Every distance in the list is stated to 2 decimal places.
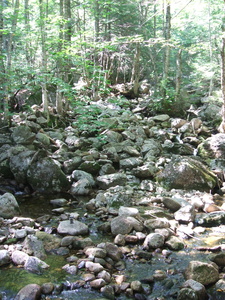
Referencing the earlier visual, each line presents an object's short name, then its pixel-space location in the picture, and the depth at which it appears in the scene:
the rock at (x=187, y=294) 3.00
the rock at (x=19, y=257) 3.68
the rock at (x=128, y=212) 5.14
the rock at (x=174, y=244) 4.26
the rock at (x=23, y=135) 8.38
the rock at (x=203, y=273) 3.33
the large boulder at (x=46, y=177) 6.93
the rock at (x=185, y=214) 5.29
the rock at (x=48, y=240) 4.21
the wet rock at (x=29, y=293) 2.98
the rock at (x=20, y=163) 7.13
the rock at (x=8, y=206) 5.18
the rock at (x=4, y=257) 3.65
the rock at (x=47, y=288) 3.14
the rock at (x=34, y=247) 3.91
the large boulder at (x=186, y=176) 7.21
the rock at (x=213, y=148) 9.57
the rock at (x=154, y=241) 4.26
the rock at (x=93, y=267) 3.53
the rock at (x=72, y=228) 4.68
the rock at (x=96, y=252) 3.85
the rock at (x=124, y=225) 4.69
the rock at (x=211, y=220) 5.20
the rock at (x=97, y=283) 3.26
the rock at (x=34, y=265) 3.54
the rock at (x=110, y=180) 7.29
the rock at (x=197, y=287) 3.08
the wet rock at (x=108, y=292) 3.11
